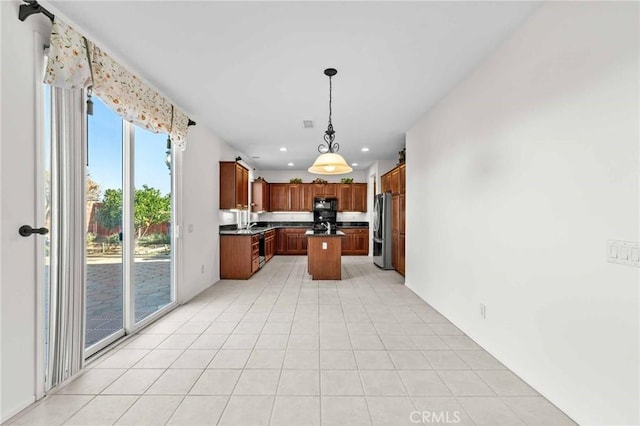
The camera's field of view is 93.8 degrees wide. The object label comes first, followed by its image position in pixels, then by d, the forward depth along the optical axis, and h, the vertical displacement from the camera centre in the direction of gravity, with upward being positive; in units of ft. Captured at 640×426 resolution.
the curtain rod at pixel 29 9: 6.14 +4.25
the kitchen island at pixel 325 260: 18.47 -2.87
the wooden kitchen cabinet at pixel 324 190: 30.42 +2.42
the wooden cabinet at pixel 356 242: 29.37 -2.79
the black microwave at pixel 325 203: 29.96 +1.06
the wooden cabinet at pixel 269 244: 24.45 -2.68
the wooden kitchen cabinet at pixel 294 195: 30.68 +1.91
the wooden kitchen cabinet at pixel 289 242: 29.78 -2.82
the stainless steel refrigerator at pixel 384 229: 21.63 -1.12
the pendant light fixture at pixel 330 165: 11.35 +1.90
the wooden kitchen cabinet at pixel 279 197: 30.73 +1.72
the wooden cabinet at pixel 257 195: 27.17 +1.71
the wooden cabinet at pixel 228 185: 18.69 +1.80
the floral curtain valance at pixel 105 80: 6.70 +3.66
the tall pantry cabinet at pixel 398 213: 18.74 +0.04
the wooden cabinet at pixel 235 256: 18.47 -2.65
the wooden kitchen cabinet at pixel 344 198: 30.40 +1.58
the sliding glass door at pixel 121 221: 8.85 -0.25
